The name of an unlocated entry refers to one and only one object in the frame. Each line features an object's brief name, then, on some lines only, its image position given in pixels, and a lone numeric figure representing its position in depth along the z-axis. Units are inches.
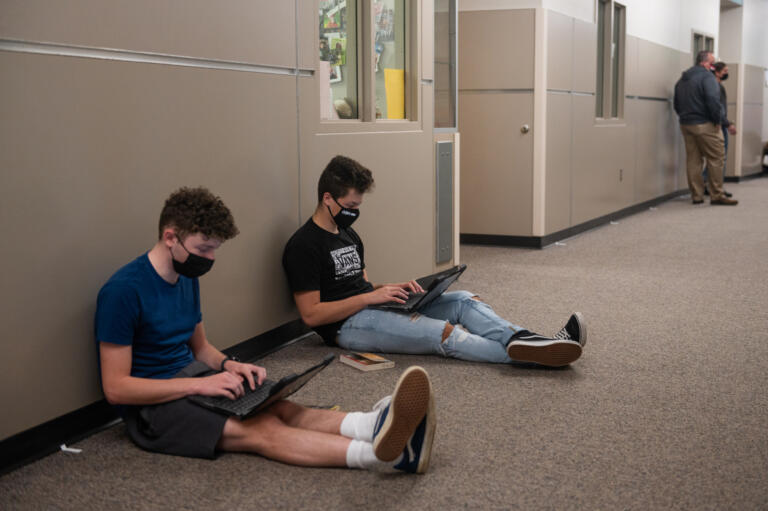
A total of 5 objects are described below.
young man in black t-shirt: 132.1
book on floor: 130.0
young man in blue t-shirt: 89.5
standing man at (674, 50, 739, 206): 365.7
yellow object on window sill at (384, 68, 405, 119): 177.3
